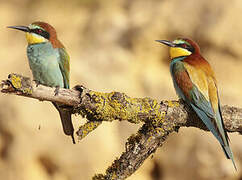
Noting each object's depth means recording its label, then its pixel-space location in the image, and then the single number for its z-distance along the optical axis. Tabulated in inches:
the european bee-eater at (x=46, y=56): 230.4
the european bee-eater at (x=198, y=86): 205.0
